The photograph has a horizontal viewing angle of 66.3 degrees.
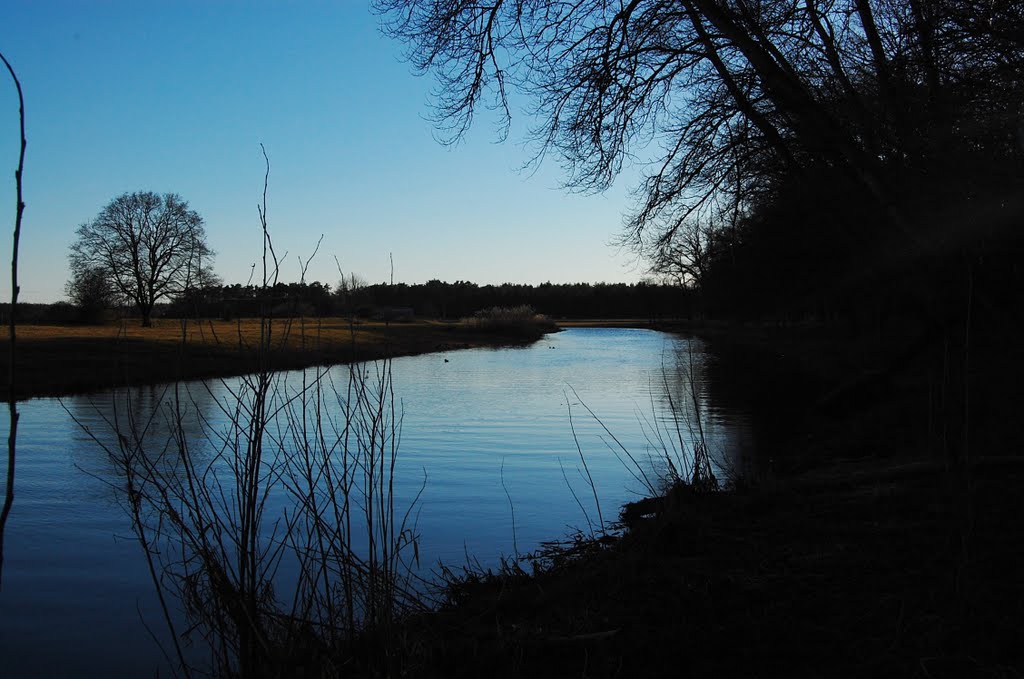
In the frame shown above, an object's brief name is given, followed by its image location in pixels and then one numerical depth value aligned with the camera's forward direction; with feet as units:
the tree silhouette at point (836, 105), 21.52
